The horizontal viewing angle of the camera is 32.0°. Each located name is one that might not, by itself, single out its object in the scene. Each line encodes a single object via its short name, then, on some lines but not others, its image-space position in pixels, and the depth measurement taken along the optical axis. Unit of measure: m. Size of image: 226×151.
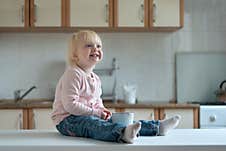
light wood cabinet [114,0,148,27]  3.21
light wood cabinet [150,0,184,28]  3.22
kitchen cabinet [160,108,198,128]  3.02
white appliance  2.98
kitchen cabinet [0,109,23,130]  3.00
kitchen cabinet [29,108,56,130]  3.00
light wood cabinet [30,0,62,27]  3.20
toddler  1.41
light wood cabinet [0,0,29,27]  3.19
